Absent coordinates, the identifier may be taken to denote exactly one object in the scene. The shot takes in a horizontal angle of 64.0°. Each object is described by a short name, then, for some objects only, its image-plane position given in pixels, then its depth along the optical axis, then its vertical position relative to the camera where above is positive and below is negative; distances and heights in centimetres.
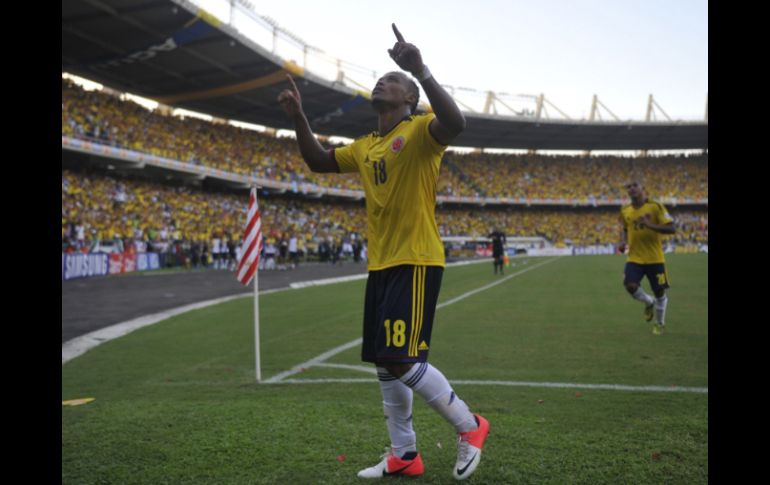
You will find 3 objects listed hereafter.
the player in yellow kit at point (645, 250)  895 -16
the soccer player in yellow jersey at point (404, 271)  321 -17
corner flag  661 -10
